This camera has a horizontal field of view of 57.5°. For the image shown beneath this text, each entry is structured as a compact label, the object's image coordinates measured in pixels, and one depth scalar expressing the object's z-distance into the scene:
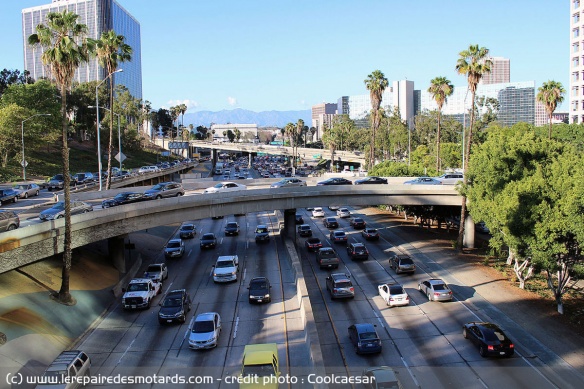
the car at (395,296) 35.25
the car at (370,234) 56.72
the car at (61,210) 36.53
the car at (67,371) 20.30
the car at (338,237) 55.41
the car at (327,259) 45.22
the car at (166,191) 51.75
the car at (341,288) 36.81
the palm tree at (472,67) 50.78
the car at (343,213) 72.06
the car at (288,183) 59.68
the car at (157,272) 39.72
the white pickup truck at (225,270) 40.69
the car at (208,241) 52.44
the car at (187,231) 59.19
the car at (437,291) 36.00
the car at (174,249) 48.85
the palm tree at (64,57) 32.59
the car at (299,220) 65.12
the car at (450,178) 60.45
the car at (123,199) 45.31
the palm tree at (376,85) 88.56
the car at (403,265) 43.28
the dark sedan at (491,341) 26.41
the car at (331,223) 64.38
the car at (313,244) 52.09
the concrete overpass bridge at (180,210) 30.67
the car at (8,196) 50.96
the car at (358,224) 63.16
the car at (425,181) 60.71
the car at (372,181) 65.38
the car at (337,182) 64.62
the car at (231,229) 59.50
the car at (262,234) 55.25
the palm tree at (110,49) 52.50
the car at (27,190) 55.03
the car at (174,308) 31.45
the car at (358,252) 48.19
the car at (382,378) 21.47
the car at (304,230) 59.00
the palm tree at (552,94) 69.56
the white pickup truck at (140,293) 34.25
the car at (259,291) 35.06
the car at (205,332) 27.27
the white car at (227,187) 57.09
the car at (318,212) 73.95
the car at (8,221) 31.91
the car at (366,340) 27.00
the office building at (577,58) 113.62
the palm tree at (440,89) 73.50
